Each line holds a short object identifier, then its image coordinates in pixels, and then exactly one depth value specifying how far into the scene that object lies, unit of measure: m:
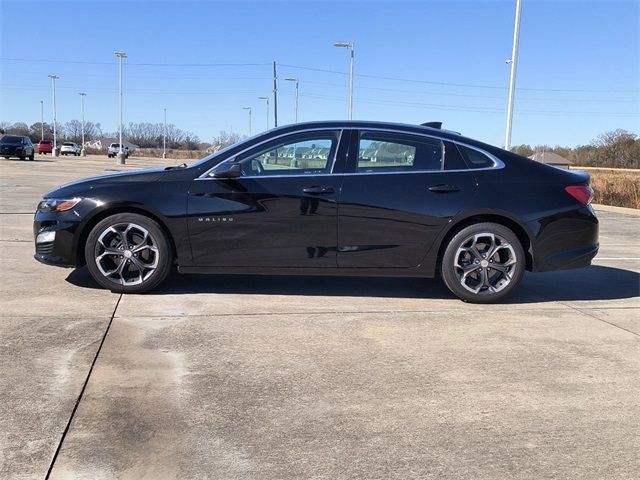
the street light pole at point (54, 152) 62.31
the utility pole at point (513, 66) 20.49
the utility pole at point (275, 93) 37.91
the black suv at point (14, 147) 39.47
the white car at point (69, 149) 72.49
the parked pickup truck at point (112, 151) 77.75
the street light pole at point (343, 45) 34.25
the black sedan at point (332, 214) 5.38
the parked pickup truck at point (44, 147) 65.19
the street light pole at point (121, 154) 47.90
